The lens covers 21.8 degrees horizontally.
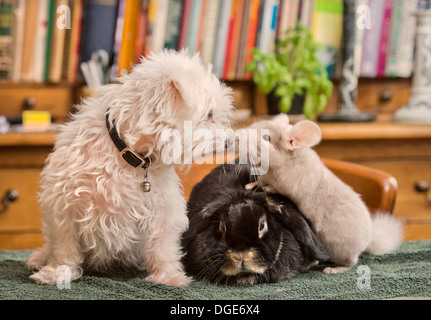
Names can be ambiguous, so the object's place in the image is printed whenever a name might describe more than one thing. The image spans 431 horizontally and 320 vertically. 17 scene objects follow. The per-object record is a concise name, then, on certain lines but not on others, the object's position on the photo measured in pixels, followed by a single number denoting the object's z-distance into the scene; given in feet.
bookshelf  7.13
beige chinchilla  5.16
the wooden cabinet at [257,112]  7.07
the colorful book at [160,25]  7.33
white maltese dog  4.98
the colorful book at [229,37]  7.52
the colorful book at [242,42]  7.56
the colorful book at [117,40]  7.33
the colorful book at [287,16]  7.76
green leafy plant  7.15
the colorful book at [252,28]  7.59
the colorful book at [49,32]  7.39
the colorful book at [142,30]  7.32
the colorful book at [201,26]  7.43
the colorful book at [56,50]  7.38
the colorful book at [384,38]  8.00
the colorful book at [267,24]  7.65
